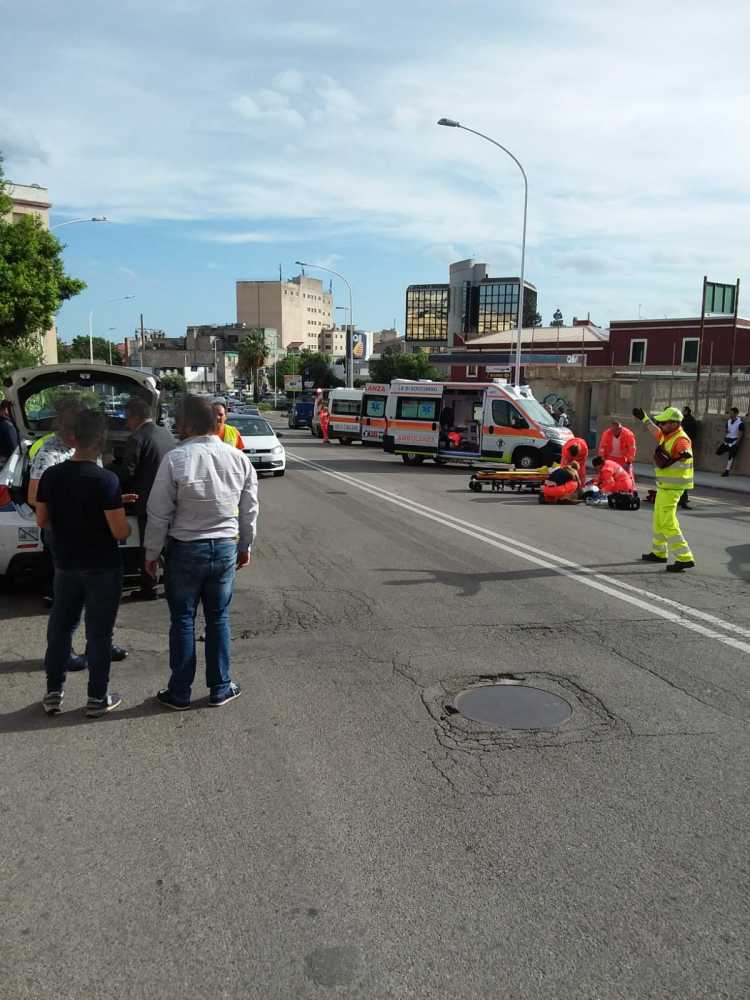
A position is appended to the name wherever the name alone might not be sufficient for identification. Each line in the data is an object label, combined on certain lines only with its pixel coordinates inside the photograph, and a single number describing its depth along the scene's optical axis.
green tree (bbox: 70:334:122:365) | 122.04
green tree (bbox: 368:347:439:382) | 89.81
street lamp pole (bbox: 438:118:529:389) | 25.06
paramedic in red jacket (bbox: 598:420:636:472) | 15.51
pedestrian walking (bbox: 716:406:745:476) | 21.42
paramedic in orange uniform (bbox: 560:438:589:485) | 16.05
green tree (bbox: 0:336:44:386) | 28.65
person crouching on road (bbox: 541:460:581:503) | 15.66
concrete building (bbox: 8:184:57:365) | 55.31
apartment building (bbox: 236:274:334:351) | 193.12
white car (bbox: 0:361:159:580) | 7.16
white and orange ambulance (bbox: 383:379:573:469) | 21.41
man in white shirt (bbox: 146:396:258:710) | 4.72
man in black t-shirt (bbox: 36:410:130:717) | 4.65
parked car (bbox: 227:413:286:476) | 19.47
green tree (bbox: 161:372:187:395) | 93.62
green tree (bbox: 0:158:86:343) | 25.78
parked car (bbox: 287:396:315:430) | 50.85
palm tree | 110.38
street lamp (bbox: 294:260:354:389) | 55.28
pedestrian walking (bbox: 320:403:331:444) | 35.52
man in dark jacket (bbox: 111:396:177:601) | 6.73
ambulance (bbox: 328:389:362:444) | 34.25
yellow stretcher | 17.17
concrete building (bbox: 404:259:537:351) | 144.88
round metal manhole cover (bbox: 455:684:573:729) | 4.82
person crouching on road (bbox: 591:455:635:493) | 15.20
